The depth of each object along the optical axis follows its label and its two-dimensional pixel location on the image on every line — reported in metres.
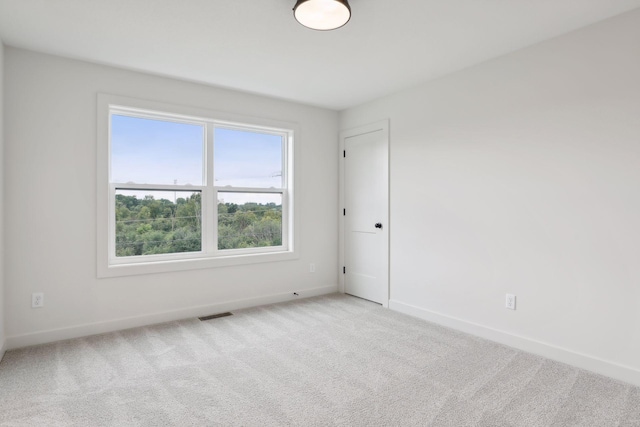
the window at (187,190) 3.48
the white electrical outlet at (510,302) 3.04
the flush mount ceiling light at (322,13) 2.16
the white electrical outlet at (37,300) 3.03
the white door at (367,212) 4.24
